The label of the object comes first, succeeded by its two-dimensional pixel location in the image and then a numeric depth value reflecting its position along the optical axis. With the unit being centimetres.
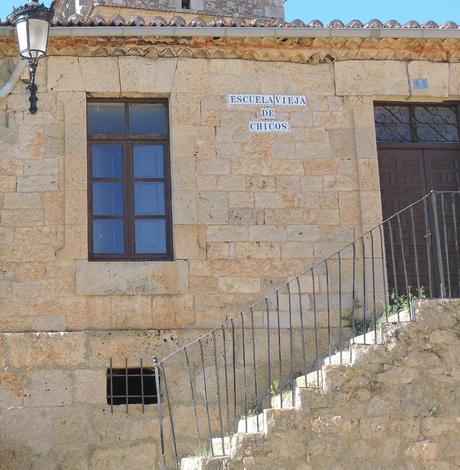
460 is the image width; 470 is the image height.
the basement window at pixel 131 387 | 937
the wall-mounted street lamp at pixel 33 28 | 859
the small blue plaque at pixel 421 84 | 1043
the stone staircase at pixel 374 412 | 786
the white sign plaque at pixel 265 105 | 1012
